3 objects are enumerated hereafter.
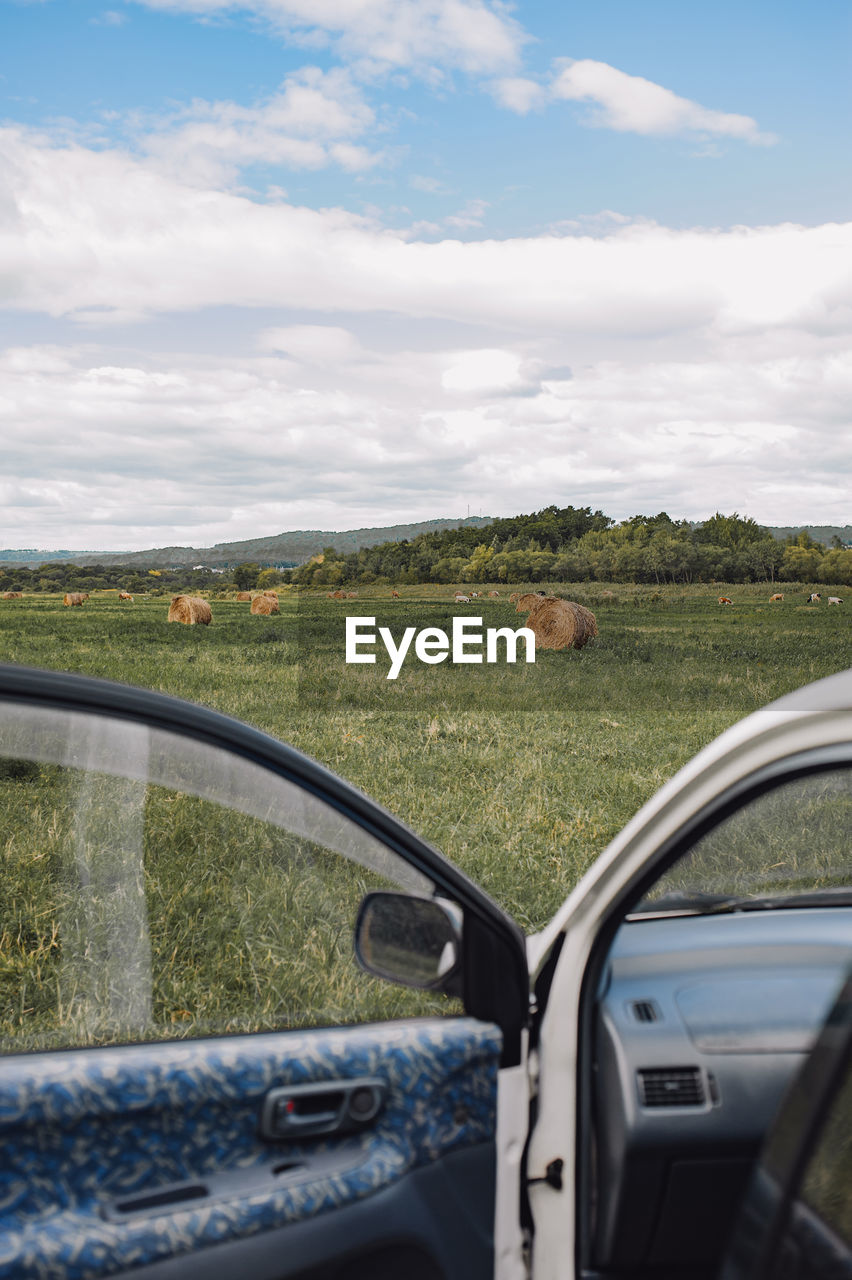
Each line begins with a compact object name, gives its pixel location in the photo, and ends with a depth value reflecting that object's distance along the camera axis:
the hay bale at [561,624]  22.11
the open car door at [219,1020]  1.36
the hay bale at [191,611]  28.03
